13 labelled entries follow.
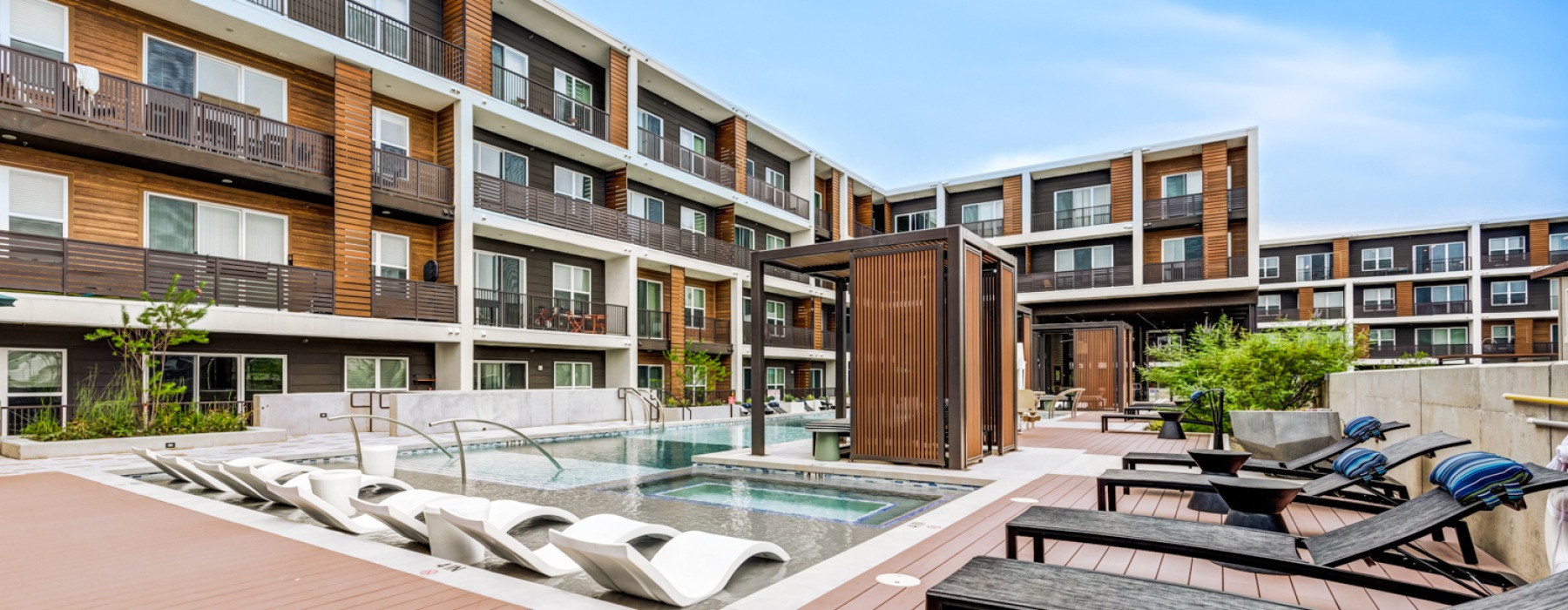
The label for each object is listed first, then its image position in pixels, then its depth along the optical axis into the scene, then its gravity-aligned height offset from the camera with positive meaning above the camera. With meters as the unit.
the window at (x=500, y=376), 20.77 -1.27
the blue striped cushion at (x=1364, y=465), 4.84 -0.87
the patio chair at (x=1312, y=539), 3.39 -1.03
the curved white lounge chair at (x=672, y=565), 3.96 -1.32
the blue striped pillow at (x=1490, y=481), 3.30 -0.67
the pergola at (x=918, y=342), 8.71 -0.17
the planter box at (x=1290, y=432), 8.05 -1.10
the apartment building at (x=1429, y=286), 41.06 +2.26
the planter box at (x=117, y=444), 10.80 -1.70
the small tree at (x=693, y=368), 23.75 -1.22
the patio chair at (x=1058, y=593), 2.86 -1.01
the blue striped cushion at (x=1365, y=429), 6.38 -0.85
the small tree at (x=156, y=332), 12.82 -0.03
